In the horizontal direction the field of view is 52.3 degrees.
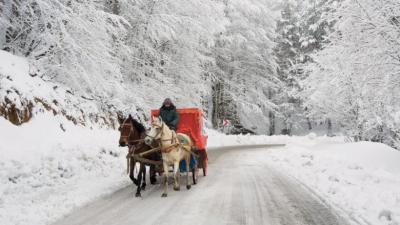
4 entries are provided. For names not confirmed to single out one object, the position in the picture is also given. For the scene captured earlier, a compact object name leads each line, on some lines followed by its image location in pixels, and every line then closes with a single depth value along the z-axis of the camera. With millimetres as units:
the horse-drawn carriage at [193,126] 11164
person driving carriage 10758
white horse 9094
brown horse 9430
